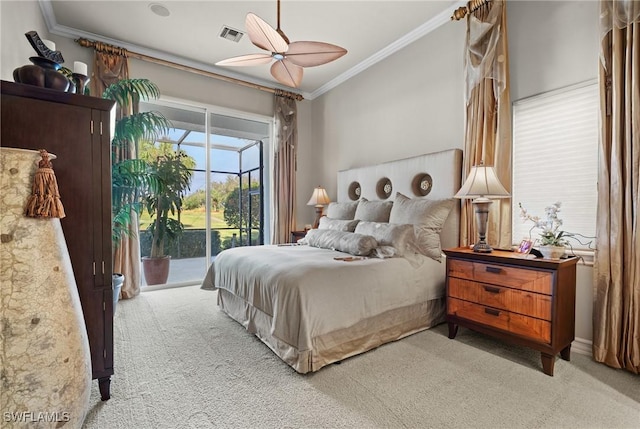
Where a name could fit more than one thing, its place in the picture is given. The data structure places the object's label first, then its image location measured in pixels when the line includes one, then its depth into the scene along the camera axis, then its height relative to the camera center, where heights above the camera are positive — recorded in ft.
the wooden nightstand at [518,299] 6.33 -2.03
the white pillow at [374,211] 10.63 +0.03
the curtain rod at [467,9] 8.96 +6.28
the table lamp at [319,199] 15.10 +0.65
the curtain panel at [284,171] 16.14 +2.22
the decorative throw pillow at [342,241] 8.64 -0.92
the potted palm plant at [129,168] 9.93 +1.53
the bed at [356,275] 6.46 -1.57
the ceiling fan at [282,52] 7.39 +4.38
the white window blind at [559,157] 7.34 +1.46
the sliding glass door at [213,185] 14.19 +1.42
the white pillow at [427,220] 9.13 -0.26
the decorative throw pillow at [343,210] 12.14 +0.06
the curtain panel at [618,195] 6.24 +0.37
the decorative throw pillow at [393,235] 8.57 -0.67
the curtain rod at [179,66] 11.59 +6.49
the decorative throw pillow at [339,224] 10.90 -0.48
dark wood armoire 4.90 +0.70
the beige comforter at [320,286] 6.30 -1.81
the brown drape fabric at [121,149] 11.70 +2.62
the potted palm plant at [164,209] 13.47 +0.14
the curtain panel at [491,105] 8.53 +3.14
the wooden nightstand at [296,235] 15.32 -1.20
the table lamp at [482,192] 7.62 +0.51
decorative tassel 4.05 +0.24
